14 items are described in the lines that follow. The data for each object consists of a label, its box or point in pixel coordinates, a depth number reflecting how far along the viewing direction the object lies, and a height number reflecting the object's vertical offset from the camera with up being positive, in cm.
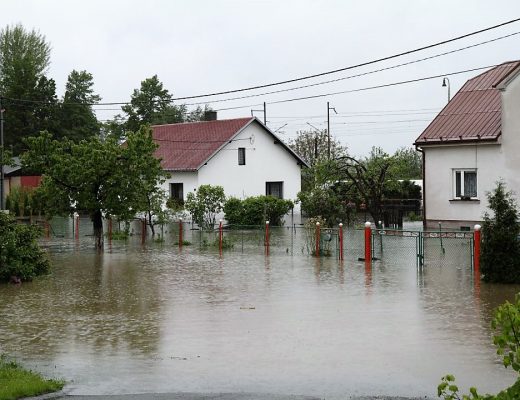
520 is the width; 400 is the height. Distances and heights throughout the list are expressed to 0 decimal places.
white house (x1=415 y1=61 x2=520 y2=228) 3047 +279
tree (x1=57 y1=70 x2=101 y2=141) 8125 +1166
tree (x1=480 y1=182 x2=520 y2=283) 2027 -50
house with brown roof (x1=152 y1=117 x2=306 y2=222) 4816 +386
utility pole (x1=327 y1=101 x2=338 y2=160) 7336 +917
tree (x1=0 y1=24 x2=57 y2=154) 7981 +1418
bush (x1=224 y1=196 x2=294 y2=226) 4372 +72
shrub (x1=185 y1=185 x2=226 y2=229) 3997 +99
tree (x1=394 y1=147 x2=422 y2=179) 3872 +267
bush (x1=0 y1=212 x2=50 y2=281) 2120 -65
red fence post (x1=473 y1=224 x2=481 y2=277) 2175 -81
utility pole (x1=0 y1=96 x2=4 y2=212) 4508 +245
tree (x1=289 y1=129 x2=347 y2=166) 7812 +759
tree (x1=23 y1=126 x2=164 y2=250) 3025 +198
